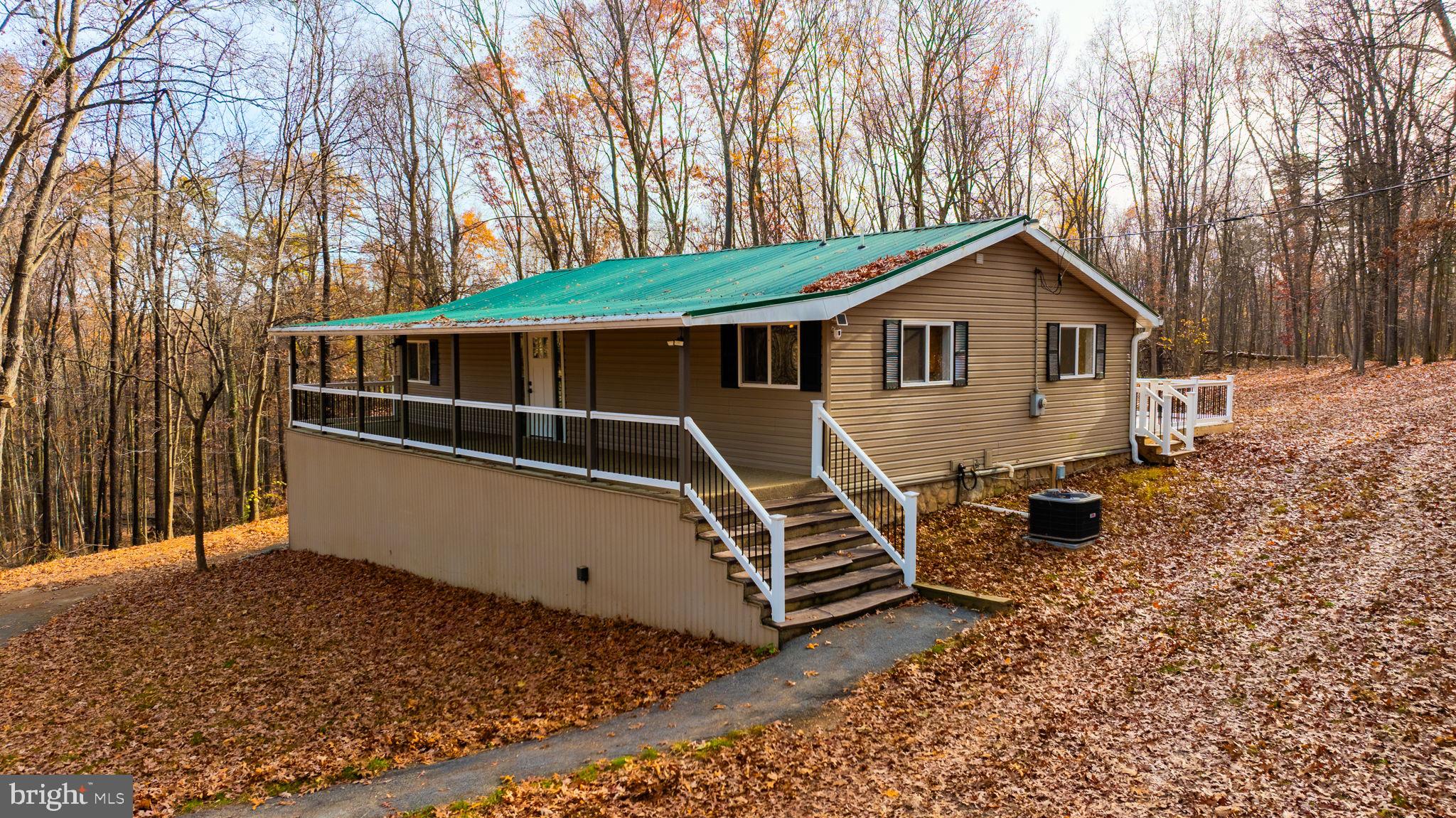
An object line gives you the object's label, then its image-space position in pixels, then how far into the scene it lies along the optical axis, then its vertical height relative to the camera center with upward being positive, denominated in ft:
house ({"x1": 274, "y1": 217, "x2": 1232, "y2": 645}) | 30.53 -2.55
